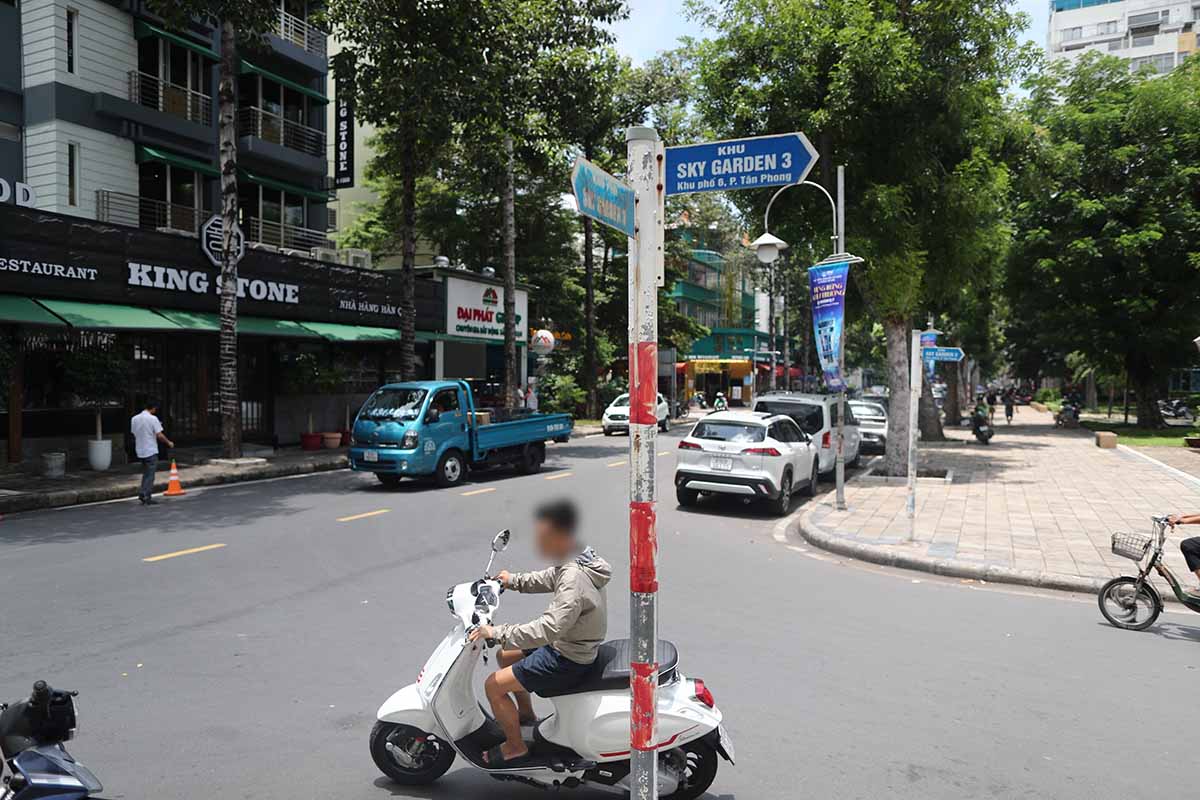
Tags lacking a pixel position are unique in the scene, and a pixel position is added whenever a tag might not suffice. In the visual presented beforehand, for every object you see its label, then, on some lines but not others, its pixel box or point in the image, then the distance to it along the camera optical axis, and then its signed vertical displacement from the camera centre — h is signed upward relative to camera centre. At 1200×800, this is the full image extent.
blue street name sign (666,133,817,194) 4.14 +1.14
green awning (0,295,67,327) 14.84 +1.31
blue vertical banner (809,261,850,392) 13.34 +1.24
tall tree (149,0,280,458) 16.02 +5.12
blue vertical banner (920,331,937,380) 18.41 +1.05
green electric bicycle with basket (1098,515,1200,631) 7.15 -1.80
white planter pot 16.42 -1.37
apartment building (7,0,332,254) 18.97 +6.70
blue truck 14.95 -0.94
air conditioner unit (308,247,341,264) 24.69 +3.90
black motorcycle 2.94 -1.31
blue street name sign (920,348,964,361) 20.51 +0.82
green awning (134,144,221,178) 20.55 +5.70
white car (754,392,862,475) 16.88 -0.55
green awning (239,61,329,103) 23.20 +8.90
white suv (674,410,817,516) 13.36 -1.22
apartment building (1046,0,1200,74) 77.19 +34.68
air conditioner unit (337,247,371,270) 26.02 +4.03
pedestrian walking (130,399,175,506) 13.23 -0.97
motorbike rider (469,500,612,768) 3.88 -1.16
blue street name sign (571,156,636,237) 2.86 +0.68
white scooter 3.89 -1.62
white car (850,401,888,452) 24.27 -1.12
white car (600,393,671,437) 30.50 -1.18
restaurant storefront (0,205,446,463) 16.16 +1.19
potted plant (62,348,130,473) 16.03 +0.10
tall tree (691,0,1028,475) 15.42 +5.49
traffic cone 14.37 -1.81
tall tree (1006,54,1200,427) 29.22 +5.96
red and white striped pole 3.09 -0.21
